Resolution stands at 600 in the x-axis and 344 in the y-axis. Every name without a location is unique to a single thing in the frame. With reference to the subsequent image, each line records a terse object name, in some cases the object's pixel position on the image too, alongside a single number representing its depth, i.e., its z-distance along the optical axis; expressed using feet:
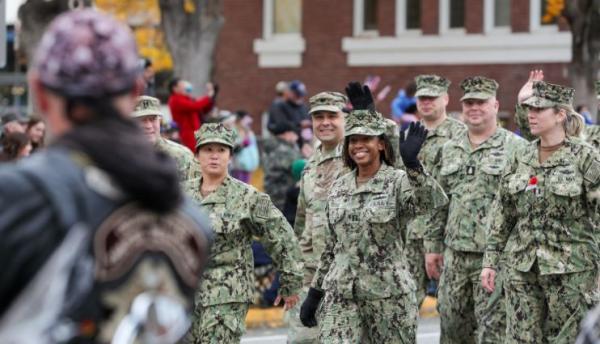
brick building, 104.47
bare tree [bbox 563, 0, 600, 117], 91.04
